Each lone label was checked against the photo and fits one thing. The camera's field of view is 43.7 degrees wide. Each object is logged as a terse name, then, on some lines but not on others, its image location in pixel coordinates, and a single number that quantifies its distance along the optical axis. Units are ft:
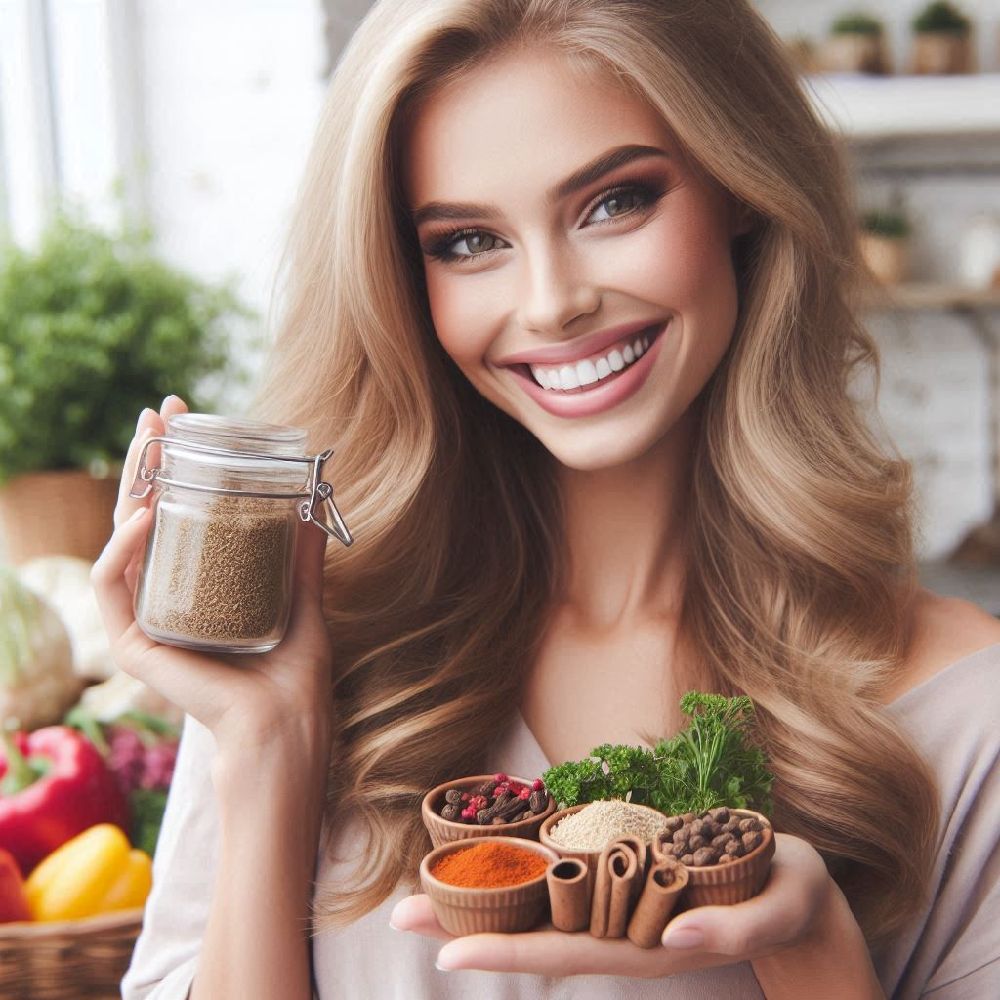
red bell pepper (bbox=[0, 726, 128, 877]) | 4.60
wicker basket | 4.05
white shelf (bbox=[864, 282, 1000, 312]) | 10.80
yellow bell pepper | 4.35
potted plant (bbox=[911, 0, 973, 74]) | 10.41
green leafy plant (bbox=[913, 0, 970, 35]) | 10.41
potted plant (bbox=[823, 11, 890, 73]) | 10.37
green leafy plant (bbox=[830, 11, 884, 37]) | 10.37
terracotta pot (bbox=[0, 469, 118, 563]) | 6.26
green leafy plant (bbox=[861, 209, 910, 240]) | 11.11
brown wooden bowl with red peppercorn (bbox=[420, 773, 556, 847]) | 2.76
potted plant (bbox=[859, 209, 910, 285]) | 11.12
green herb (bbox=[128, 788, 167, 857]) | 4.91
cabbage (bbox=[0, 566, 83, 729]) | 5.10
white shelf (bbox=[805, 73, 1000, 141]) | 10.00
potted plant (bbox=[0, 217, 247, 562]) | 6.03
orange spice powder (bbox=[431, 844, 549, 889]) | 2.56
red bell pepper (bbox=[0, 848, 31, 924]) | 4.23
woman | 3.37
